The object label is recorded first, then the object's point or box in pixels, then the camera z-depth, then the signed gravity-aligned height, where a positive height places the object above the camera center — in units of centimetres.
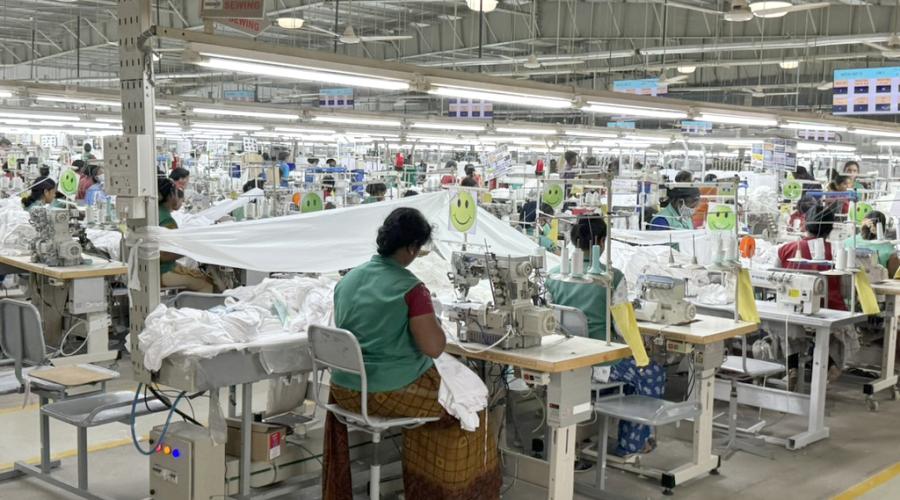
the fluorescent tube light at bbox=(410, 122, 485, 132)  1176 +45
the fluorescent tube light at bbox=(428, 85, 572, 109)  581 +44
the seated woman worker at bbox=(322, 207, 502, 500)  367 -87
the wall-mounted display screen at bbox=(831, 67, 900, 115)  1216 +105
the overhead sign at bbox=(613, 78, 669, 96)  1428 +125
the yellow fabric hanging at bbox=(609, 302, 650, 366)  414 -75
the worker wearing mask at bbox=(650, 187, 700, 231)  789 -40
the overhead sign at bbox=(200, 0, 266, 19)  377 +61
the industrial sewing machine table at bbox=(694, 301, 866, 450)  550 -140
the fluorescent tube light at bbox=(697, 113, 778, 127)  829 +44
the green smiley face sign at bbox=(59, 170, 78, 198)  945 -31
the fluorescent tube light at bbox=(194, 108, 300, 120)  995 +47
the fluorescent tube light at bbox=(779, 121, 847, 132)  948 +44
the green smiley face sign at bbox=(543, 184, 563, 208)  845 -31
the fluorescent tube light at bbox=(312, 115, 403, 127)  1044 +48
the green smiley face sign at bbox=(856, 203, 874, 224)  772 -36
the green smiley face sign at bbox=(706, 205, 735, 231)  602 -36
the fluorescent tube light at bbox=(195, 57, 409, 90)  426 +43
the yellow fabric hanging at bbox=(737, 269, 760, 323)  505 -75
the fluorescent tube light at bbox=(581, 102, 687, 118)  724 +45
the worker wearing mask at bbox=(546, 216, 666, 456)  464 -78
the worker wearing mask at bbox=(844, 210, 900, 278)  715 -65
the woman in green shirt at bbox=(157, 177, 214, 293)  621 -81
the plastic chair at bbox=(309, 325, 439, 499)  358 -84
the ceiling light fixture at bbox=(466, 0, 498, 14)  838 +147
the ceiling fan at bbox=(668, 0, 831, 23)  704 +127
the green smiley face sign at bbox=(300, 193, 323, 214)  882 -45
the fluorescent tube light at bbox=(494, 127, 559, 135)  1282 +46
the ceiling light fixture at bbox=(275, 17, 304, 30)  955 +142
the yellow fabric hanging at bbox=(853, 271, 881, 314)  587 -82
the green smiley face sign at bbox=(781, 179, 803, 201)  967 -24
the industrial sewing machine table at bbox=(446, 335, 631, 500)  385 -97
